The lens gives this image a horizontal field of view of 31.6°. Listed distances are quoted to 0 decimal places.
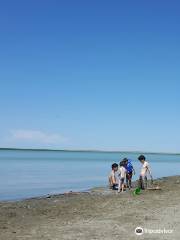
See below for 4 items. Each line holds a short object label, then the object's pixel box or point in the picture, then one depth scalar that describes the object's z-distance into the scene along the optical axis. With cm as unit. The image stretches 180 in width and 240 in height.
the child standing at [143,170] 1671
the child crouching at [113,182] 1854
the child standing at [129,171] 1885
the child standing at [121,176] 1763
